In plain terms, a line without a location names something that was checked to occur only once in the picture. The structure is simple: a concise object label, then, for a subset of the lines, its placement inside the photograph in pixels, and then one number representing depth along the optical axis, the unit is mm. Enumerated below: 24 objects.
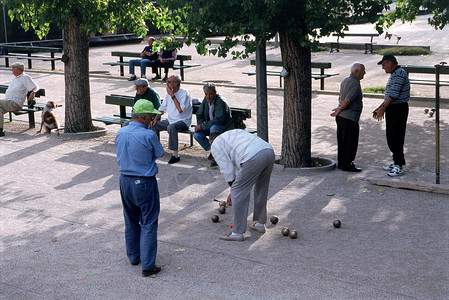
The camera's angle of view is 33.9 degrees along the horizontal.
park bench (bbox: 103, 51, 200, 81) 20900
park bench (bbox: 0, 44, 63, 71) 23000
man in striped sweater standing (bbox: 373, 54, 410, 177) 9961
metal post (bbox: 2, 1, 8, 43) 33138
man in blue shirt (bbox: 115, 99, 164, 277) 6715
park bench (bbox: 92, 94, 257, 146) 12258
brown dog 13617
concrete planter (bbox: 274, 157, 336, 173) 10398
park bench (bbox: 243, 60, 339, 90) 17766
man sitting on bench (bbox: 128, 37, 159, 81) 20719
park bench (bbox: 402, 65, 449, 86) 15409
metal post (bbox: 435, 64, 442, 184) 8938
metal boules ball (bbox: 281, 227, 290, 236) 7684
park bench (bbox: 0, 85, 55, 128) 14156
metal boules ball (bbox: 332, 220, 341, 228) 7906
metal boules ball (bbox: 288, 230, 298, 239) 7593
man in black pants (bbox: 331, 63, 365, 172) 10164
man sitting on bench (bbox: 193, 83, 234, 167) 10914
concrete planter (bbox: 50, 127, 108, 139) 13281
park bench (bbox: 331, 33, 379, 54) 27391
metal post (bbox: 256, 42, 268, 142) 10758
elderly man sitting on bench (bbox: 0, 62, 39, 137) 13773
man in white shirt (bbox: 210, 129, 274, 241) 7316
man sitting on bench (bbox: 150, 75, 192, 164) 11445
